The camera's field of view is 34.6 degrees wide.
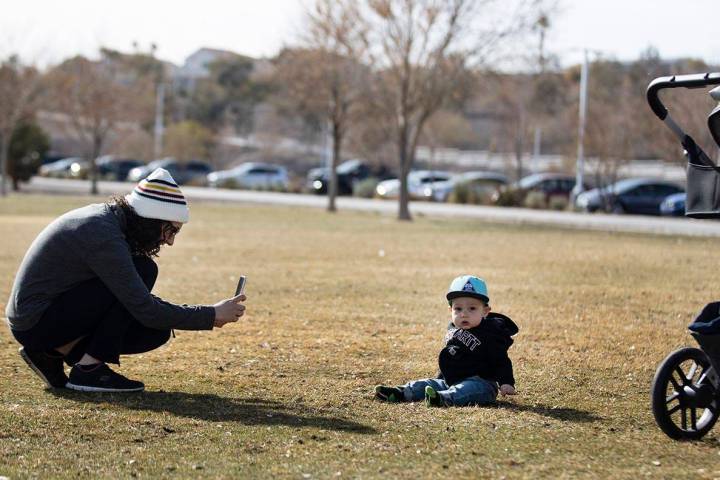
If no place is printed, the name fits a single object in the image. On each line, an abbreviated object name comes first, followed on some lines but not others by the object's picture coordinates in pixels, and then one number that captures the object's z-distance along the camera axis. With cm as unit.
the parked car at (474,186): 4625
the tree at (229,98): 8825
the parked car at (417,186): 4975
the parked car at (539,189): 4466
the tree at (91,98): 4766
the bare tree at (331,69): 3241
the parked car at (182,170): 6150
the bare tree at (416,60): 3048
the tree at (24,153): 5066
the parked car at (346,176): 5334
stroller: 566
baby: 671
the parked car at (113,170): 6353
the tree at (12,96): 4269
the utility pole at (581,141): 4434
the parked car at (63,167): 6581
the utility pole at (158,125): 6912
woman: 647
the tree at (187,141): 6762
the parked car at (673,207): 3972
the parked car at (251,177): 5781
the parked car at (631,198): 4231
